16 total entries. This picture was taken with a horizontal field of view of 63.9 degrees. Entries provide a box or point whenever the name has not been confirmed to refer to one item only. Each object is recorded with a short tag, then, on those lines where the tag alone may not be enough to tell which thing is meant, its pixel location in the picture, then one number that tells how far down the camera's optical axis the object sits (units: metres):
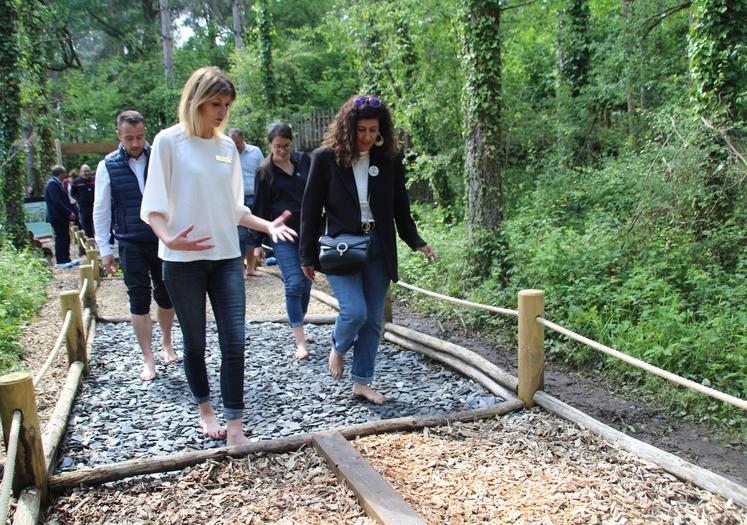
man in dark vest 4.18
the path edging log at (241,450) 3.00
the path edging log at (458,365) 4.28
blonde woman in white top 2.96
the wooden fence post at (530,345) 3.87
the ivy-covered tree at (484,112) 6.82
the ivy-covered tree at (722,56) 6.03
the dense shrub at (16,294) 5.50
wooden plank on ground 2.62
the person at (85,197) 10.97
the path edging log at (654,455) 2.76
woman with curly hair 3.69
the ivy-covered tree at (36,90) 10.68
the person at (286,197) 5.00
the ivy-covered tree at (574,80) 10.59
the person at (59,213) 11.51
